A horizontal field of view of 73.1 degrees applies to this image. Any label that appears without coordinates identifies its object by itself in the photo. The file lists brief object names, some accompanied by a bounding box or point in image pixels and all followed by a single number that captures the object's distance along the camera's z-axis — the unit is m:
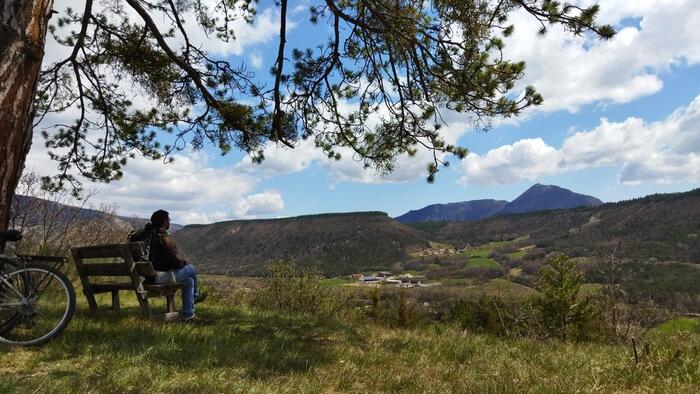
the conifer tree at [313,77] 7.01
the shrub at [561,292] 16.42
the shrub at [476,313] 16.83
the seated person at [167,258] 6.61
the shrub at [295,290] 15.02
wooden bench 6.01
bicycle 4.48
